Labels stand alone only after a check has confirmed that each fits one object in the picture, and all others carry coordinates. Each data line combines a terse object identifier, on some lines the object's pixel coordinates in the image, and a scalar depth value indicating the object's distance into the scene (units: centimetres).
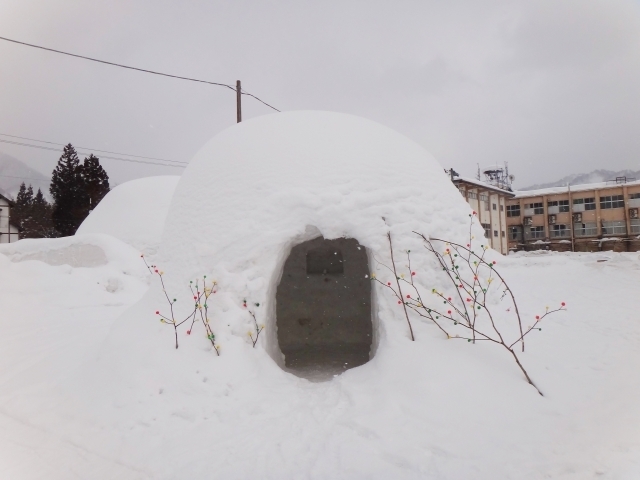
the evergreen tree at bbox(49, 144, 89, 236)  2122
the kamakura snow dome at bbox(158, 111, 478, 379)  431
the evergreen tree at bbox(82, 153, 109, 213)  2227
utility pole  1107
